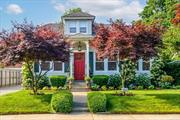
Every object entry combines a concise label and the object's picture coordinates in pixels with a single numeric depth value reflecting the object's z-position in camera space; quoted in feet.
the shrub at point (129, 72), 36.51
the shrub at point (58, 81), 36.44
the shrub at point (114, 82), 36.40
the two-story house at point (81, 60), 38.87
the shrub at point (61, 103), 21.59
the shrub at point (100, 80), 36.35
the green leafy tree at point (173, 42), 46.75
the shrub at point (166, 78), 37.12
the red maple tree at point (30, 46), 24.26
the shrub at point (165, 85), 36.71
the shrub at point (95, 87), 35.08
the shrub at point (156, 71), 37.56
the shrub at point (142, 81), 36.66
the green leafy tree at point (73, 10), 82.63
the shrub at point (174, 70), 38.76
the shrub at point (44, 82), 36.42
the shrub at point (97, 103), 21.63
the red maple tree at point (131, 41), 25.53
